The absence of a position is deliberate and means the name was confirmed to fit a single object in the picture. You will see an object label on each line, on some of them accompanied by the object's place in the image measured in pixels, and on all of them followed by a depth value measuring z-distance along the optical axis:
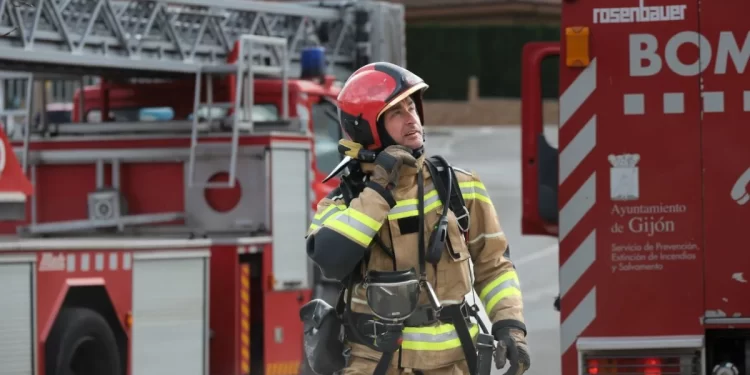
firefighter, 9.90
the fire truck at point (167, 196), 18.91
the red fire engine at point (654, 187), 12.23
